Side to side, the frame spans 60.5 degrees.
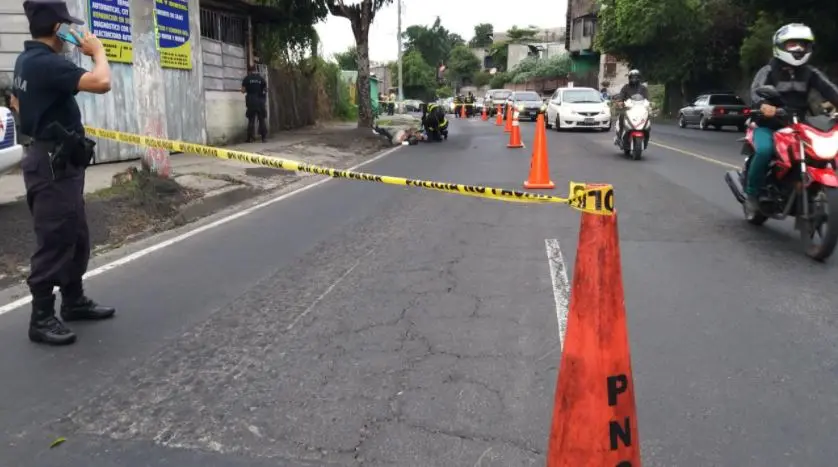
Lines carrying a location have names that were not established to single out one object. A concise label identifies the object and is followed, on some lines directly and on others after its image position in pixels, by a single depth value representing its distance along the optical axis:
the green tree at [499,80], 83.62
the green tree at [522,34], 101.71
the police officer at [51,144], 4.21
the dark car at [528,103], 34.16
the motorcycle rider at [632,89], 14.48
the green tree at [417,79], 87.50
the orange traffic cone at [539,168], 10.48
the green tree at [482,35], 125.62
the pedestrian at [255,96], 17.11
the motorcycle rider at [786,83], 6.76
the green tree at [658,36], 37.81
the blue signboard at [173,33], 13.66
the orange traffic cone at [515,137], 18.39
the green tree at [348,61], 64.89
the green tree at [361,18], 22.22
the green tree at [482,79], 99.44
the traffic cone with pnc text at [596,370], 2.49
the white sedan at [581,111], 23.77
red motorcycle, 6.09
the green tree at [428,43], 115.47
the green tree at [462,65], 108.81
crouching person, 20.58
